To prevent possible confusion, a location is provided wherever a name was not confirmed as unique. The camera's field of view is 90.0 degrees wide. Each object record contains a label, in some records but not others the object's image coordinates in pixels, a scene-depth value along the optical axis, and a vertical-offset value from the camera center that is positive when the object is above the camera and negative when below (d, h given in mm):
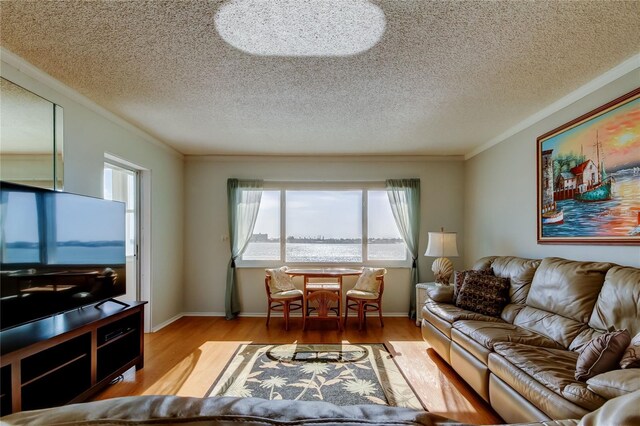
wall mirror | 2168 +612
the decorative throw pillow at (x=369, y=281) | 4480 -883
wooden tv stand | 1852 -968
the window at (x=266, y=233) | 5227 -223
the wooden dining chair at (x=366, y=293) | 4387 -1035
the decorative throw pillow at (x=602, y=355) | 1699 -746
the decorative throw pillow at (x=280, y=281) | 4547 -892
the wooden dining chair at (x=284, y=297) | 4391 -1071
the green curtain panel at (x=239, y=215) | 5055 +75
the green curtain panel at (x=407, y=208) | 5086 +166
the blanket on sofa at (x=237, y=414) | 563 -355
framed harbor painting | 2342 +330
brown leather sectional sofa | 1781 -901
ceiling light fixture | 1747 +1159
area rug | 2598 -1443
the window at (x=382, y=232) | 5219 -221
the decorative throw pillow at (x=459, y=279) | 3545 -687
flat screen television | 1959 -226
